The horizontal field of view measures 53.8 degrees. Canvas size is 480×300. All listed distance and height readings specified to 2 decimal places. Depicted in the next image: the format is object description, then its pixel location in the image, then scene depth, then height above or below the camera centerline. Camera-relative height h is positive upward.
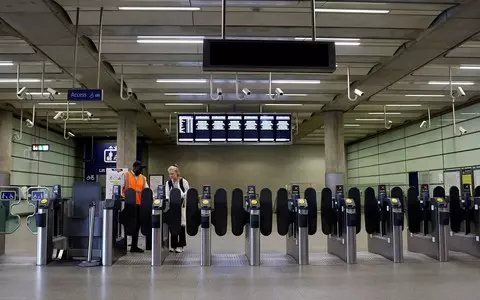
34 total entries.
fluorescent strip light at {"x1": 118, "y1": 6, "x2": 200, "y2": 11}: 7.90 +3.07
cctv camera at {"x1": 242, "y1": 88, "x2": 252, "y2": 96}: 12.95 +2.74
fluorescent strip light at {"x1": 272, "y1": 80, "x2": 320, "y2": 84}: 13.06 +3.02
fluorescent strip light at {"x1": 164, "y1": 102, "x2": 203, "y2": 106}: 16.48 +3.03
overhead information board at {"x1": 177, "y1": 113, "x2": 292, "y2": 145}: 12.38 +1.65
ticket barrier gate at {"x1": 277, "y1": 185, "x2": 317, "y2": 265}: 7.50 -0.51
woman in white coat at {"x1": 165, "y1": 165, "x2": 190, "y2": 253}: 8.79 -0.07
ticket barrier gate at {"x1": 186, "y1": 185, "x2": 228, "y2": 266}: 7.37 -0.41
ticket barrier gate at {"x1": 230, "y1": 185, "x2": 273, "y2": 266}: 7.41 -0.45
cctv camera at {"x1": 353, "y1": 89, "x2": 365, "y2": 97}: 12.81 +2.67
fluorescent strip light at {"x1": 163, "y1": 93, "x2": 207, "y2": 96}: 14.84 +3.05
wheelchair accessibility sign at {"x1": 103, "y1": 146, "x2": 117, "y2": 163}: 22.28 +1.77
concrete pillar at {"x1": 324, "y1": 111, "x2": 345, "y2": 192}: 16.92 +1.43
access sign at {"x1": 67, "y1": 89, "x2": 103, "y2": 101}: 9.27 +1.91
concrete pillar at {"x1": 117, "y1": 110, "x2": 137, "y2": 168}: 16.62 +1.86
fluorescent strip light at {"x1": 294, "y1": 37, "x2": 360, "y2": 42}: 9.53 +3.05
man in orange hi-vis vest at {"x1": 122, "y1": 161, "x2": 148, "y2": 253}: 8.65 +0.14
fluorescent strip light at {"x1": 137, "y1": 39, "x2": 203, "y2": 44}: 9.70 +3.07
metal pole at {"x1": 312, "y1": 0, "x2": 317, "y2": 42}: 6.45 +2.22
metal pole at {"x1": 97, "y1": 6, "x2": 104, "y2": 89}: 8.13 +2.96
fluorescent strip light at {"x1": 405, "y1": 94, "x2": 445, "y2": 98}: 15.52 +3.07
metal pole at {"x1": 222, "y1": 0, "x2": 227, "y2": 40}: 6.39 +2.35
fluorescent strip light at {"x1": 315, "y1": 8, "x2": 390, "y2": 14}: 8.06 +3.06
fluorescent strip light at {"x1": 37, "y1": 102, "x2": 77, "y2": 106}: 16.45 +3.09
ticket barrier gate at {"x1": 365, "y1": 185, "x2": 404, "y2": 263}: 7.64 -0.57
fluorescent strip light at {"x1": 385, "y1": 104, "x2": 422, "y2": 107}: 17.36 +3.10
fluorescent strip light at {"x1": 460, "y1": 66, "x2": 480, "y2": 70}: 11.88 +3.06
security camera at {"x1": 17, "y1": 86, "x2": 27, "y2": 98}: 11.17 +2.37
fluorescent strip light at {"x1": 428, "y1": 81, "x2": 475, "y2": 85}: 13.54 +3.06
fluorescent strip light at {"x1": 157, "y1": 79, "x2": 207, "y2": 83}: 12.92 +3.04
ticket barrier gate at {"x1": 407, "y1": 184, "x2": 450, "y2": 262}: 7.74 -0.59
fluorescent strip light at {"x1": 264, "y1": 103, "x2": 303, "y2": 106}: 16.38 +2.99
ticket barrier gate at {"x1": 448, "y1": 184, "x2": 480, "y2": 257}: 8.49 -0.61
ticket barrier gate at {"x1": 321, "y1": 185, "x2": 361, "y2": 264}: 7.55 -0.54
